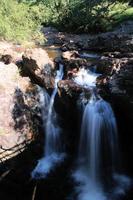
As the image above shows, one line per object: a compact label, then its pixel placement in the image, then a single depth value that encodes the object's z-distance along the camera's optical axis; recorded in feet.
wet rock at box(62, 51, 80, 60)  33.73
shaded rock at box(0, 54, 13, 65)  32.82
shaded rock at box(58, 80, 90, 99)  27.80
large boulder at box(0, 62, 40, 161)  26.18
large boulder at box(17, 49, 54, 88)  29.85
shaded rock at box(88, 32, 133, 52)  38.75
